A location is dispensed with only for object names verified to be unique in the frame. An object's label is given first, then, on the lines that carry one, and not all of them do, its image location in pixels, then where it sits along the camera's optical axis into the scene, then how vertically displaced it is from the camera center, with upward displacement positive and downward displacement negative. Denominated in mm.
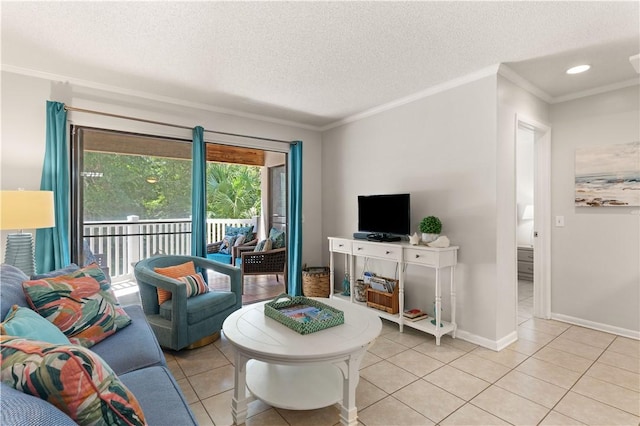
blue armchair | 2682 -816
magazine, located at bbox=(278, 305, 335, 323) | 2098 -668
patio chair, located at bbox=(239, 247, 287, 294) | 4824 -711
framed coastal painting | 3113 +388
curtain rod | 3092 +1026
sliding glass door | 3307 +201
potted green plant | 3180 -132
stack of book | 3280 -1026
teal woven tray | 1991 -666
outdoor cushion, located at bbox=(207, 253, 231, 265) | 5555 -718
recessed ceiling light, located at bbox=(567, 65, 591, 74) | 2844 +1296
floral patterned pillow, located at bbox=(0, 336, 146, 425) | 801 -422
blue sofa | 686 -738
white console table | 3027 -454
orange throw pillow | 2928 -541
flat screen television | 3490 -15
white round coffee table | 1751 -783
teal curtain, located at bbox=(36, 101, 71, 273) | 2910 +254
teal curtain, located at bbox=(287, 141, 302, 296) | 4637 -15
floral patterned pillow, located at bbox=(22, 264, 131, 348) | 1746 -514
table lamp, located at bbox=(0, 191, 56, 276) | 2271 -16
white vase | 3217 -225
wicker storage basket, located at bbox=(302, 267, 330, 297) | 4469 -952
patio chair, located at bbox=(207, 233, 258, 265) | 5548 -683
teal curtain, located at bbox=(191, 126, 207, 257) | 3766 +200
